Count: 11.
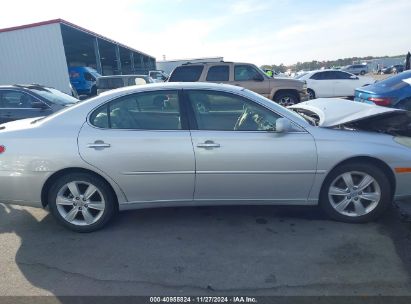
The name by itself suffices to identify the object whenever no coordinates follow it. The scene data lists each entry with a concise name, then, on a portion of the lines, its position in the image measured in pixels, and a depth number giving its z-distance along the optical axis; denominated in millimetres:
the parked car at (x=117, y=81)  14609
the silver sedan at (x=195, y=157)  3258
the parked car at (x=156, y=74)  29866
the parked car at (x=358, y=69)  45000
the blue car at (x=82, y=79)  22750
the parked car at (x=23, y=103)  7398
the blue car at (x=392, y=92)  6164
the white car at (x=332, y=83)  14727
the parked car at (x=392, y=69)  41897
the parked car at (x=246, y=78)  10268
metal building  16438
